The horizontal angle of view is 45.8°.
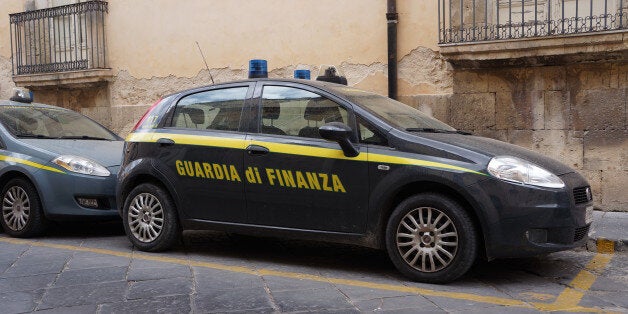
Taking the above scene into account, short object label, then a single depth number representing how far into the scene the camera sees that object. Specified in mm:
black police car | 5242
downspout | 10047
